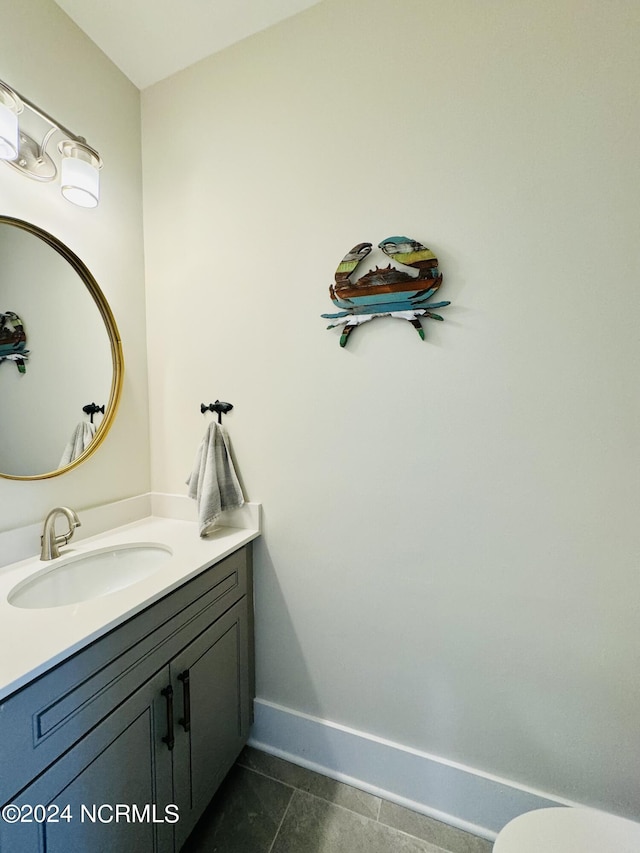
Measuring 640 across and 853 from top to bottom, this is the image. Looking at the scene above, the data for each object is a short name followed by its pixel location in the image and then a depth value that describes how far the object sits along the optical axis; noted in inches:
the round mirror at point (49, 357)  43.2
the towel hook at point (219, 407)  54.7
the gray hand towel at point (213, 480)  50.3
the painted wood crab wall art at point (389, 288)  42.6
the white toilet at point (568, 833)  29.6
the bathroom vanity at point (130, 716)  26.2
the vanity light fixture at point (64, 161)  41.4
